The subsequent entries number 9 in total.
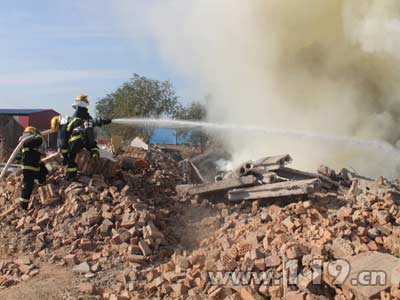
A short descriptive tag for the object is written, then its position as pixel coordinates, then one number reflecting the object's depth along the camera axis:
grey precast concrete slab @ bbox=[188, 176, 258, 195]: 7.16
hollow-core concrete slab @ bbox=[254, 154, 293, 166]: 8.09
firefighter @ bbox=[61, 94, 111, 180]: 7.65
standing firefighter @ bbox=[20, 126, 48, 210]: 7.34
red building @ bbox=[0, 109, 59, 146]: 27.59
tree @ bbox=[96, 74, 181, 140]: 21.56
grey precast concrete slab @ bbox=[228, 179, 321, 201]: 6.57
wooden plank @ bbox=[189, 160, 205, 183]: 10.29
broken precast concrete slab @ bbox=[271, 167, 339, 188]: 8.02
